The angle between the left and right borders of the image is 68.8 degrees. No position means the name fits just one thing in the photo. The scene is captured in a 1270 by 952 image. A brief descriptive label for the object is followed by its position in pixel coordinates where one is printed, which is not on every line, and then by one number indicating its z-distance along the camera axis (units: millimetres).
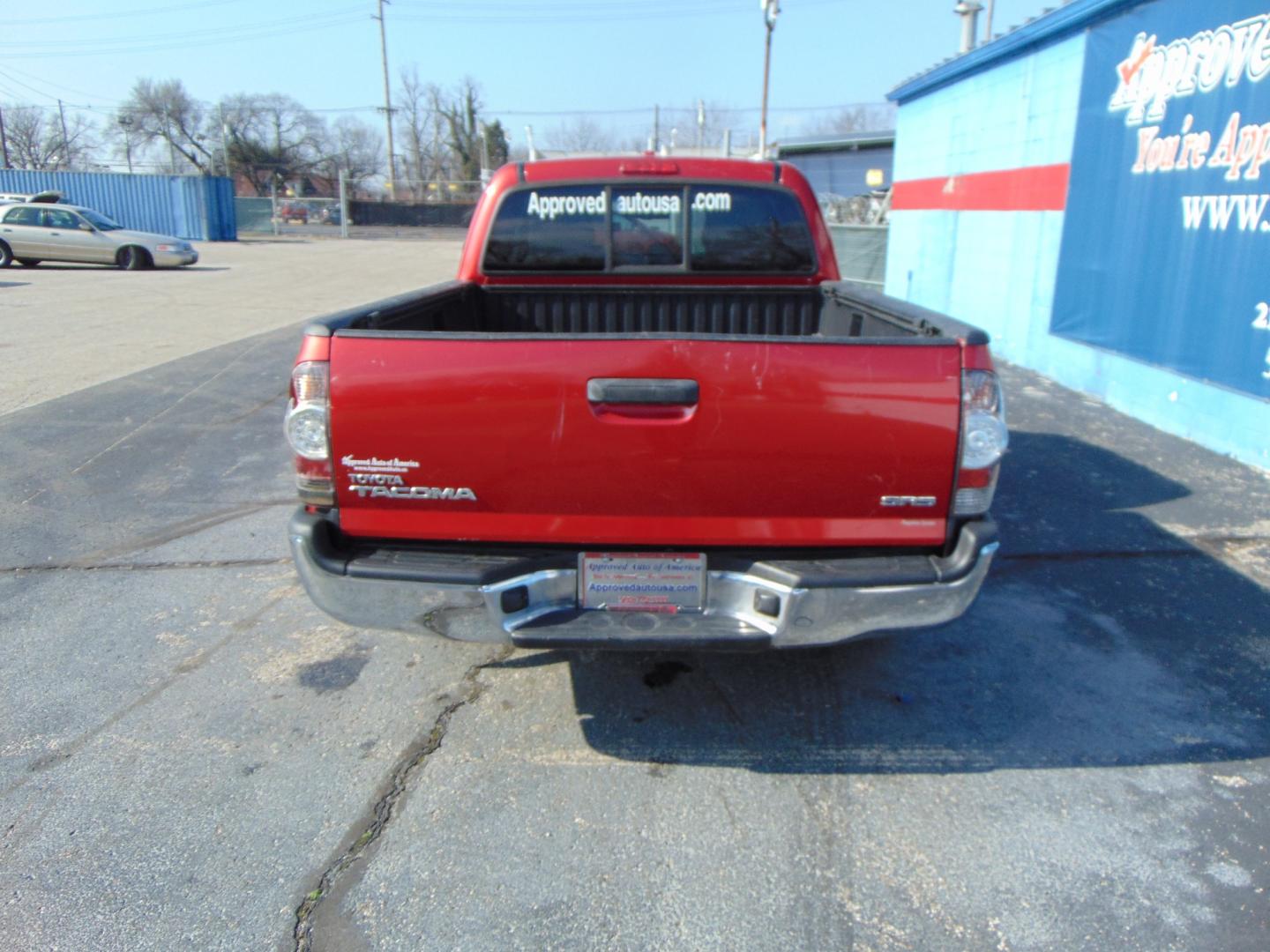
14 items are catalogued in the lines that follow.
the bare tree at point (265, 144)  68750
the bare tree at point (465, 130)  78438
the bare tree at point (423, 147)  80562
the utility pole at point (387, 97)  58594
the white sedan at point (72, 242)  22703
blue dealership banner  6809
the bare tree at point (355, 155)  72312
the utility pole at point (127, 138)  64938
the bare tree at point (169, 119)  70938
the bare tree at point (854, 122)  70481
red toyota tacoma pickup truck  2816
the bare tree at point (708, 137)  51344
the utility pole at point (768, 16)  26641
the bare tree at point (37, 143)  70250
